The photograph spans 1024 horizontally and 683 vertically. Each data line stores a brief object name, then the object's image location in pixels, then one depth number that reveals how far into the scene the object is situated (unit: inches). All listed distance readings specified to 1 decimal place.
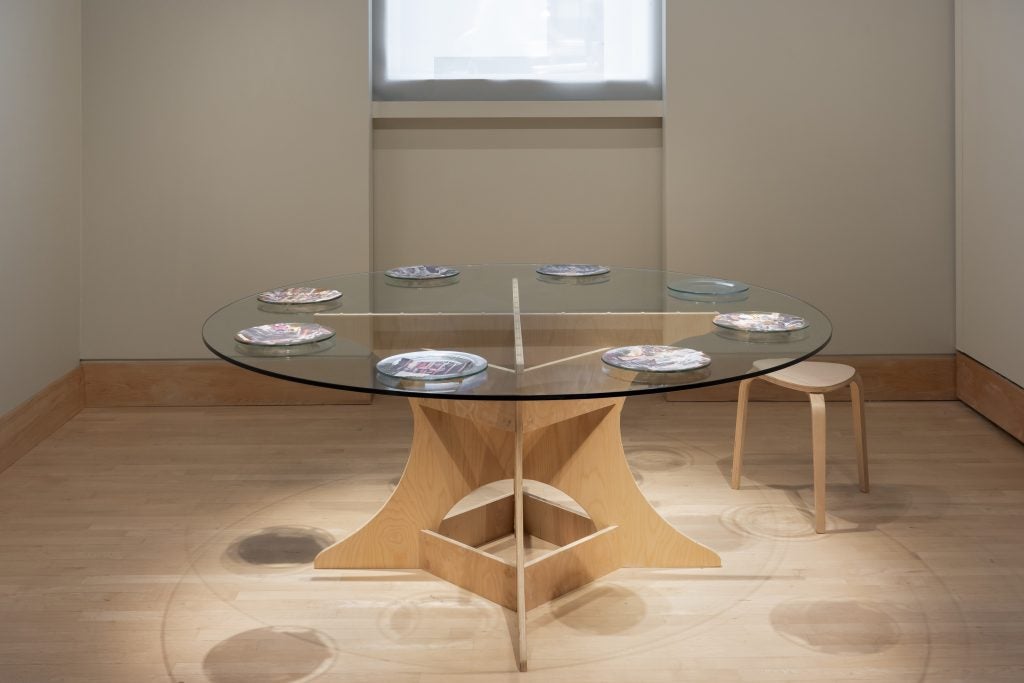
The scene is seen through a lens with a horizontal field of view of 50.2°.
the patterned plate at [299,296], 113.7
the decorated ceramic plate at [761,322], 99.6
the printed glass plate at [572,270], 131.8
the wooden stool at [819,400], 125.7
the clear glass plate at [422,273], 129.8
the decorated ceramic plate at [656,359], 84.7
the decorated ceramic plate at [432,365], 83.7
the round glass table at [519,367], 88.1
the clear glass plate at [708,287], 120.5
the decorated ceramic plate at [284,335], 93.7
